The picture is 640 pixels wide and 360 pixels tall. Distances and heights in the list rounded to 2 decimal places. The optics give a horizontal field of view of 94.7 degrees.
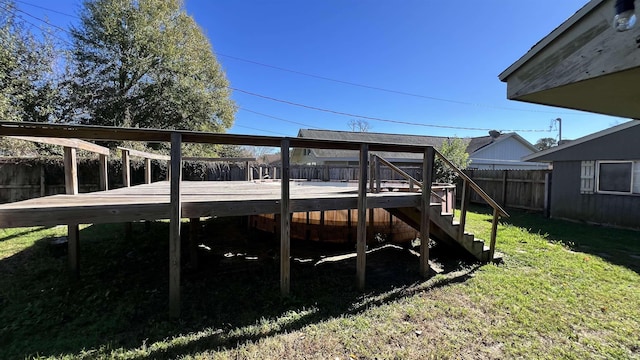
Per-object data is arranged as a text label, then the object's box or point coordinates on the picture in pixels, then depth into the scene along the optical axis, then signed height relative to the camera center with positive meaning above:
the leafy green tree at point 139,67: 12.93 +4.71
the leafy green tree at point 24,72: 9.57 +3.42
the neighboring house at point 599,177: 7.81 -0.03
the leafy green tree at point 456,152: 14.50 +1.09
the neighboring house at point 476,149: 18.44 +1.78
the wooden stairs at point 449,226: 4.59 -0.86
